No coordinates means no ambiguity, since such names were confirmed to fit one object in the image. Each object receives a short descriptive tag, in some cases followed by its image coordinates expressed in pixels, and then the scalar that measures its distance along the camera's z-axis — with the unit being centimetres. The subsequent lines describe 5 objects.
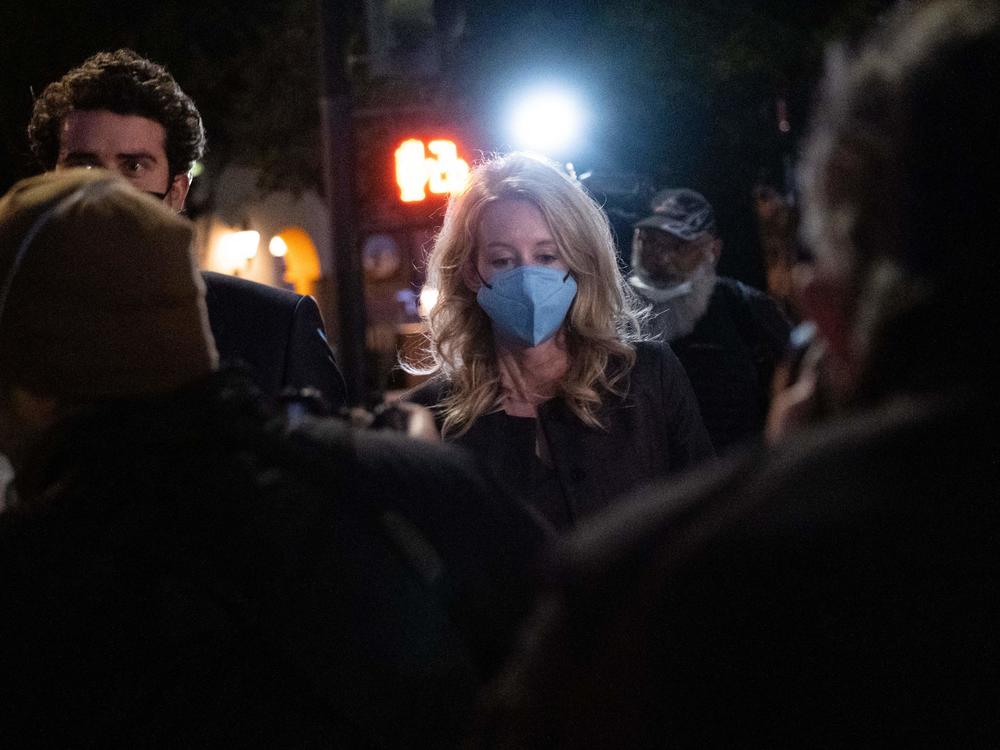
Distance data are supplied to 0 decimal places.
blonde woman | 345
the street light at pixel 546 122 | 1016
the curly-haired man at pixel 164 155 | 339
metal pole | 838
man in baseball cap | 591
